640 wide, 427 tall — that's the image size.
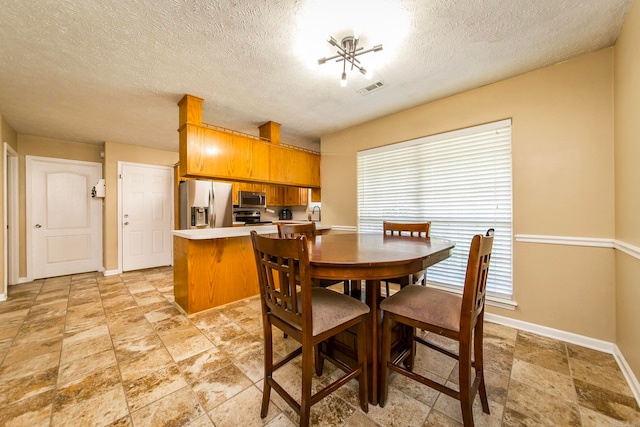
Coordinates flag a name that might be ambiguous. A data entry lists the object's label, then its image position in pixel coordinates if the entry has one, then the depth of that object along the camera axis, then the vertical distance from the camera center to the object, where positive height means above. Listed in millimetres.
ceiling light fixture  1773 +1240
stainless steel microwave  4777 +290
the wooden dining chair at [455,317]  1140 -546
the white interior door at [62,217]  4000 -33
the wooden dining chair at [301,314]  1122 -530
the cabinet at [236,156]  2830 +804
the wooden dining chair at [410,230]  1987 -187
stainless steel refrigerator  3754 +158
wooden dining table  1229 -268
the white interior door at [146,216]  4543 -24
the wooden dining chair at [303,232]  2041 -180
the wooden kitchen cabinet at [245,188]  4711 +518
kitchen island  2639 -629
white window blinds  2438 +256
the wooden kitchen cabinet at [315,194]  4637 +355
